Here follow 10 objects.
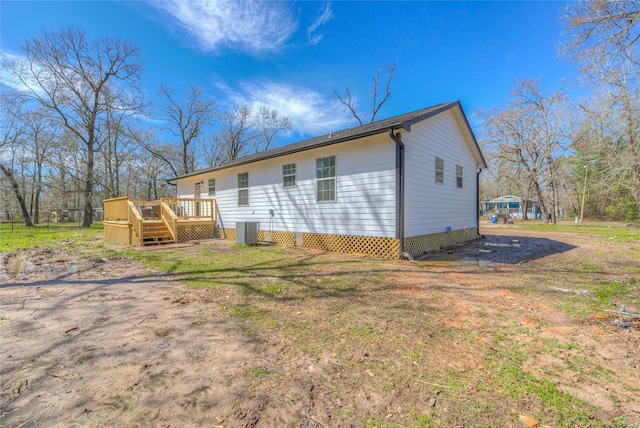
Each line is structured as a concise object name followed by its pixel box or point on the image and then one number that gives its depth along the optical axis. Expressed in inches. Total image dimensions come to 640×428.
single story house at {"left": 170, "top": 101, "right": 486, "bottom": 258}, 295.6
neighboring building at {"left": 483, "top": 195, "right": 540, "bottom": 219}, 1552.7
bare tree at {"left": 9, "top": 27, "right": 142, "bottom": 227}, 788.6
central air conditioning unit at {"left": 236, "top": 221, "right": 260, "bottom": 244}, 408.5
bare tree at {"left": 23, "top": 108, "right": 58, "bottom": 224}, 856.3
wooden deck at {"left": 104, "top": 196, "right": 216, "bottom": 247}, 427.2
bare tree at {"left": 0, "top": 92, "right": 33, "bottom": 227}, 802.2
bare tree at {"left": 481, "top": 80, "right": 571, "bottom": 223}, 895.1
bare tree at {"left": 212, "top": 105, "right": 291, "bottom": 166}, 1143.0
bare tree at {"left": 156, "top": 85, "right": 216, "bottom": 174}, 1059.3
